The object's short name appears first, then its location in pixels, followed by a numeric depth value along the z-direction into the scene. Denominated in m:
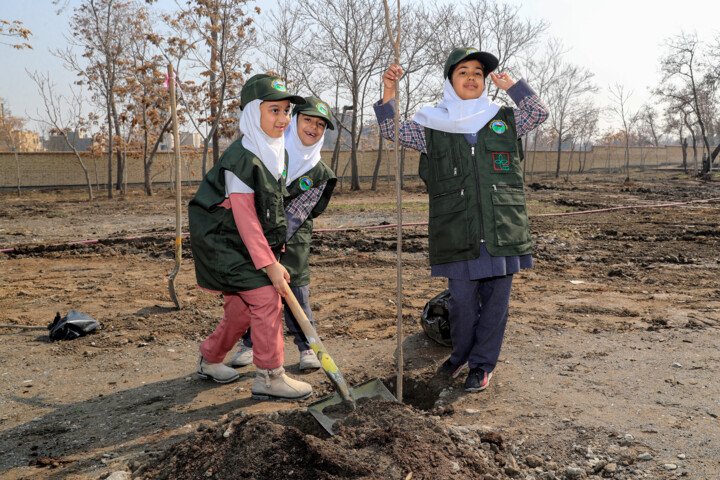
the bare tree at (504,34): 29.34
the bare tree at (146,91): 20.70
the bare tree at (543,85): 36.72
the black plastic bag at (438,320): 4.03
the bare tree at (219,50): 19.91
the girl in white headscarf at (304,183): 3.55
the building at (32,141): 51.12
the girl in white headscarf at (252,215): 2.91
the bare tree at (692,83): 33.44
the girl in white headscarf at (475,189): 3.13
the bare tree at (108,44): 21.62
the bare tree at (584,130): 45.94
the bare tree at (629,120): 36.51
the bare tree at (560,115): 39.56
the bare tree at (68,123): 22.02
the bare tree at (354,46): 24.70
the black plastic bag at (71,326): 4.50
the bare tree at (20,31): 10.94
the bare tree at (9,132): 27.61
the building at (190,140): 59.67
